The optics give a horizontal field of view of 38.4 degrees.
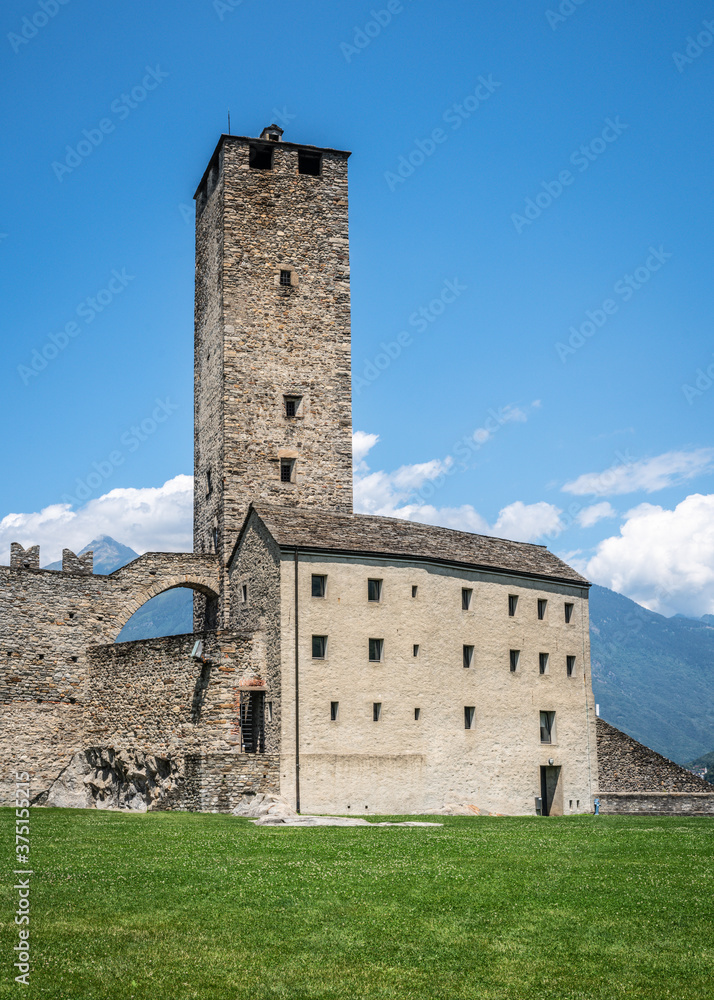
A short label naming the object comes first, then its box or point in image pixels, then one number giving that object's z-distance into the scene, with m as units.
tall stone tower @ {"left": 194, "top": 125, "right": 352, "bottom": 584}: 44.41
